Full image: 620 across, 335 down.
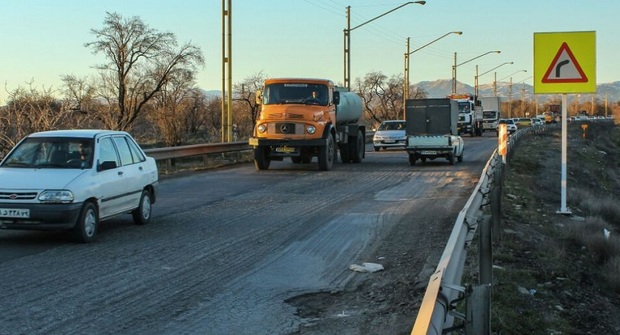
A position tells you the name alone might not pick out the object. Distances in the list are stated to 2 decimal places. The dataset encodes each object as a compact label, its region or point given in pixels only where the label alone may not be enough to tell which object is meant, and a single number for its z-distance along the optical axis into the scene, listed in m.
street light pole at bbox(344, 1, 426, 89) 36.84
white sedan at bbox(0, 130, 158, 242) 8.76
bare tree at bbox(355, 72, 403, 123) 97.50
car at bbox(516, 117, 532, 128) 78.31
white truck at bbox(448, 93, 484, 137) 55.27
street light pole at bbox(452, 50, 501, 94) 66.81
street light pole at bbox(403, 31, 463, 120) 48.70
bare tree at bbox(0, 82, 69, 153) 20.77
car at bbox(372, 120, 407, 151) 35.03
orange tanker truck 21.52
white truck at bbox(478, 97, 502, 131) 71.12
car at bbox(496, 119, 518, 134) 62.48
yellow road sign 12.10
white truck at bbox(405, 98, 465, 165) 24.67
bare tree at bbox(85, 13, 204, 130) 58.38
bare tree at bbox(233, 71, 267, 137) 74.94
